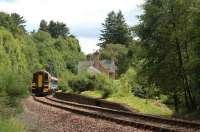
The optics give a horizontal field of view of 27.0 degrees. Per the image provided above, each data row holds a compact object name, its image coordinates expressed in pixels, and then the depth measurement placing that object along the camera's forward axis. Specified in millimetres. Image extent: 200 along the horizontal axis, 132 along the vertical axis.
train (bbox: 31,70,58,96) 49222
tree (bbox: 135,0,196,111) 29176
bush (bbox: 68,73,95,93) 57047
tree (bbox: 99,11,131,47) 130421
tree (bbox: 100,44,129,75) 112935
